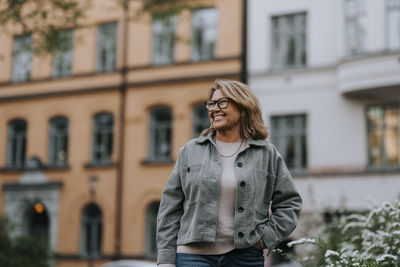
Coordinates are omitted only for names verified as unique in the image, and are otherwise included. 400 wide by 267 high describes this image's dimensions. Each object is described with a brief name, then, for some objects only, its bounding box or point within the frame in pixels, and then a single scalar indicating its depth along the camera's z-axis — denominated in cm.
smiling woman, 421
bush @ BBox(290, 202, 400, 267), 527
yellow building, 2427
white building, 2036
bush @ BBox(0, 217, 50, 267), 1720
